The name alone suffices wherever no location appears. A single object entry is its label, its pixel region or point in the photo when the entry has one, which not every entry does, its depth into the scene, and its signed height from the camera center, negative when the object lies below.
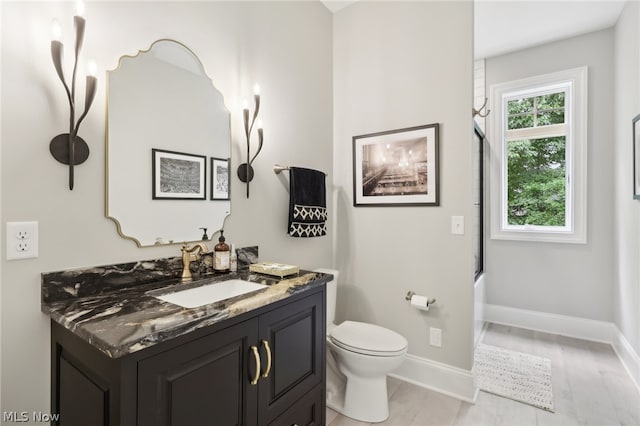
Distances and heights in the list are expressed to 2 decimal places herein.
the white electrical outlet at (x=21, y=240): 1.03 -0.09
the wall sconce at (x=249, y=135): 1.78 +0.45
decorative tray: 1.56 -0.28
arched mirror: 1.30 +0.30
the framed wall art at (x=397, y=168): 2.19 +0.34
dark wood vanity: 0.85 -0.52
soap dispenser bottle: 1.58 -0.22
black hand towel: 2.05 +0.07
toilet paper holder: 2.17 -0.59
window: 3.02 +0.57
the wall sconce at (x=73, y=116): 1.09 +0.34
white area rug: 2.06 -1.17
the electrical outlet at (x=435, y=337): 2.16 -0.84
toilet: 1.76 -0.86
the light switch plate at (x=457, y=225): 2.07 -0.07
